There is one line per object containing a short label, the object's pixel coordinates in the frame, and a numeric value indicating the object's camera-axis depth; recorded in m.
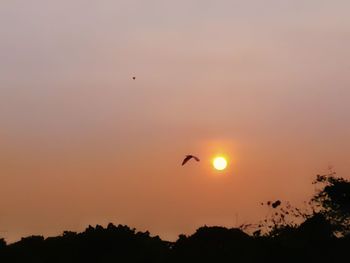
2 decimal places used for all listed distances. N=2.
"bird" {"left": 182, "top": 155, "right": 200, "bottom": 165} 50.66
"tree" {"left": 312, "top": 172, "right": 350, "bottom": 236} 76.69
